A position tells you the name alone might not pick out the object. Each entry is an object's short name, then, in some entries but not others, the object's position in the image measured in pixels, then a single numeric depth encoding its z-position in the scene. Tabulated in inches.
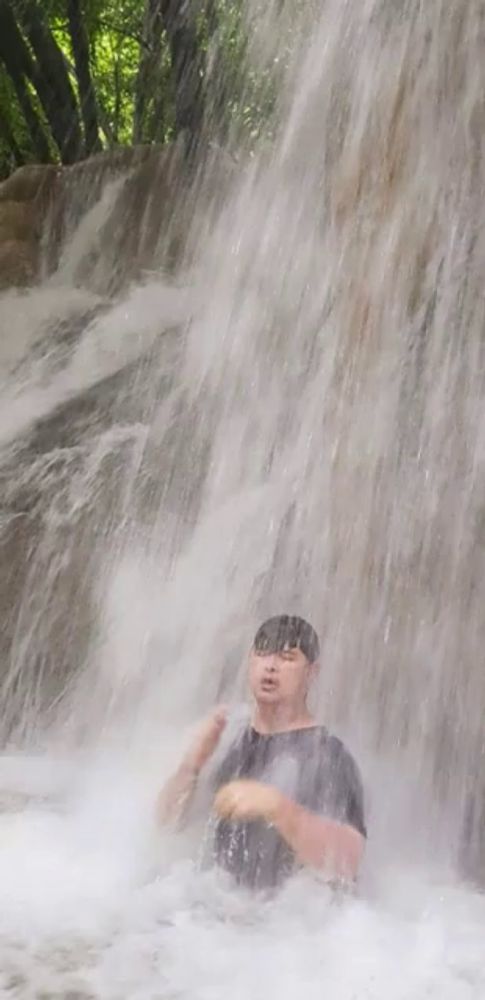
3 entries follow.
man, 119.8
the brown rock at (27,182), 311.9
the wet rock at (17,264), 292.7
